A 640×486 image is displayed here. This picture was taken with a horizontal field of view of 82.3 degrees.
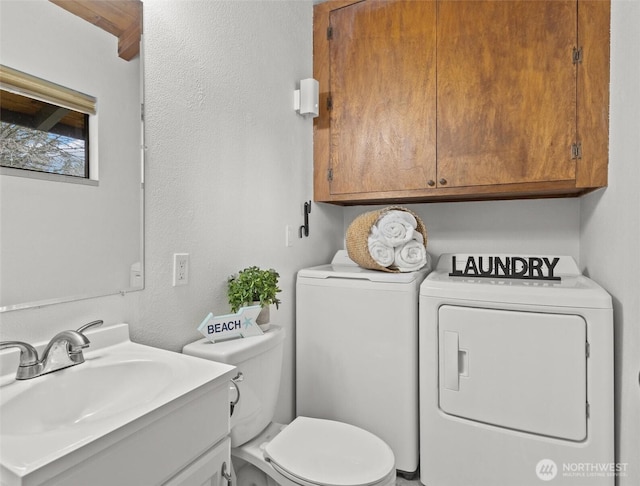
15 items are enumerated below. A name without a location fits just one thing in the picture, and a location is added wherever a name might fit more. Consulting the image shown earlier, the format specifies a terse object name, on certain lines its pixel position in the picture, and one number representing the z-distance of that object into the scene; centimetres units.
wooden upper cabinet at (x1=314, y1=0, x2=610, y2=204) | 162
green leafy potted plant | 145
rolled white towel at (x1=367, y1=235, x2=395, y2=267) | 179
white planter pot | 146
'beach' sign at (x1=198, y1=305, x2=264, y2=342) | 127
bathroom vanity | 62
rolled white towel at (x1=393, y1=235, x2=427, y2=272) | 180
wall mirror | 90
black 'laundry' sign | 170
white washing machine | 171
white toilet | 118
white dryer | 140
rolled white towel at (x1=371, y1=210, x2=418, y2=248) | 177
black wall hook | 208
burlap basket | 183
